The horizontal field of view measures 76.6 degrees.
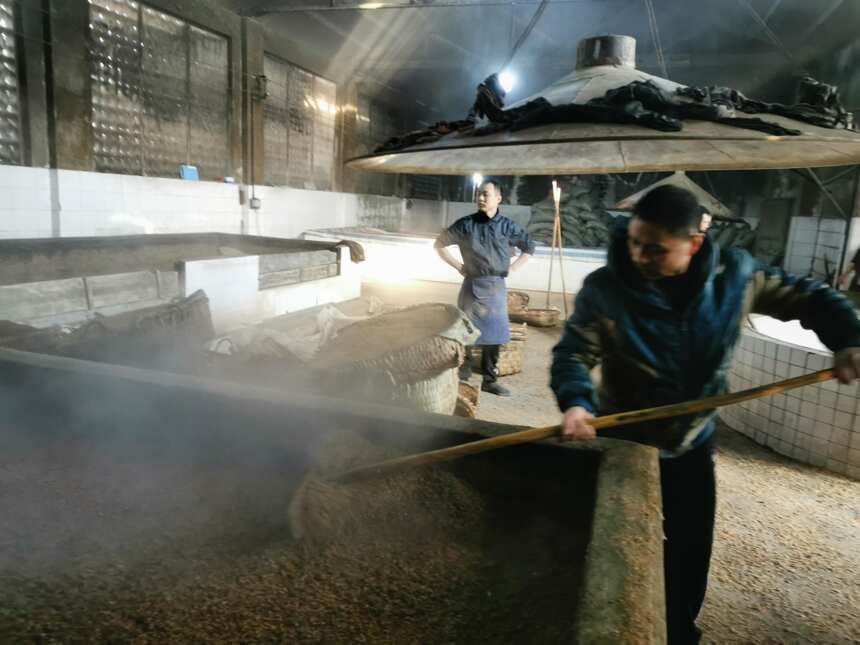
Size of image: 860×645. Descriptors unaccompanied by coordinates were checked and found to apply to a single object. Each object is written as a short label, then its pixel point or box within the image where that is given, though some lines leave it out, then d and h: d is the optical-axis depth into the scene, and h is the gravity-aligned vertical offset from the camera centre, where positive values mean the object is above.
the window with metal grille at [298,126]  10.88 +2.04
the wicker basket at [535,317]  8.25 -1.22
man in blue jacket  1.88 -0.33
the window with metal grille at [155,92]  7.58 +1.87
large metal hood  1.62 +0.29
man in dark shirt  5.19 -0.24
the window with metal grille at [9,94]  6.41 +1.33
